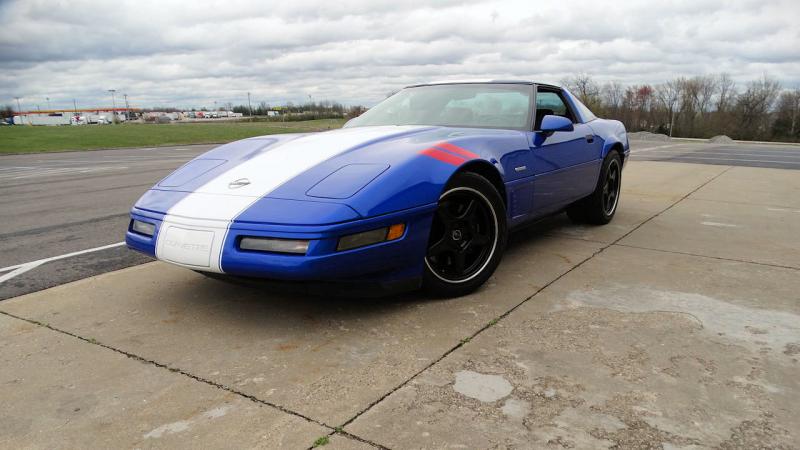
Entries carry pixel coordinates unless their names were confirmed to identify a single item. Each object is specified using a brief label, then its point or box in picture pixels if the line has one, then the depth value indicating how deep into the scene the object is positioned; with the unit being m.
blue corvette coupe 2.50
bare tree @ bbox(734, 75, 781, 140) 68.88
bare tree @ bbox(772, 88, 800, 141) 64.94
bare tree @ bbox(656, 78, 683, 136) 71.94
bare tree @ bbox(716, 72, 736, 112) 71.50
